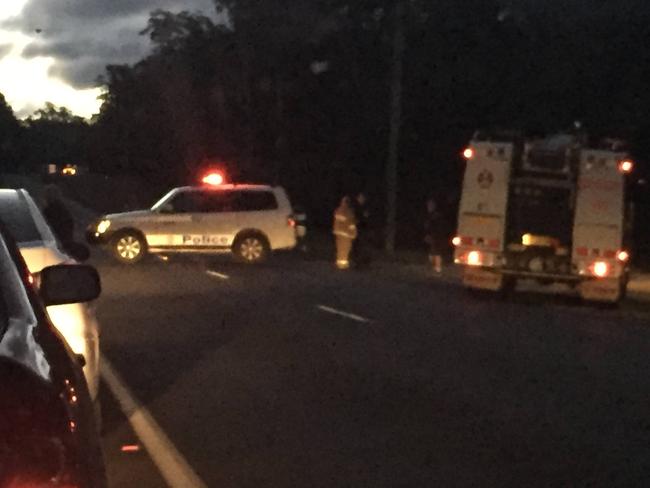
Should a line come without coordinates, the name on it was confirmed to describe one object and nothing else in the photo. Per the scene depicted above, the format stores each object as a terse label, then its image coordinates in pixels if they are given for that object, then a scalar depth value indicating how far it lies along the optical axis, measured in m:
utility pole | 36.31
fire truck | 23.92
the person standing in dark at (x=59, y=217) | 19.11
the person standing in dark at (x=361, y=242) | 33.09
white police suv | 34.19
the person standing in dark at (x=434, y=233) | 31.97
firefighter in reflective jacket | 32.88
